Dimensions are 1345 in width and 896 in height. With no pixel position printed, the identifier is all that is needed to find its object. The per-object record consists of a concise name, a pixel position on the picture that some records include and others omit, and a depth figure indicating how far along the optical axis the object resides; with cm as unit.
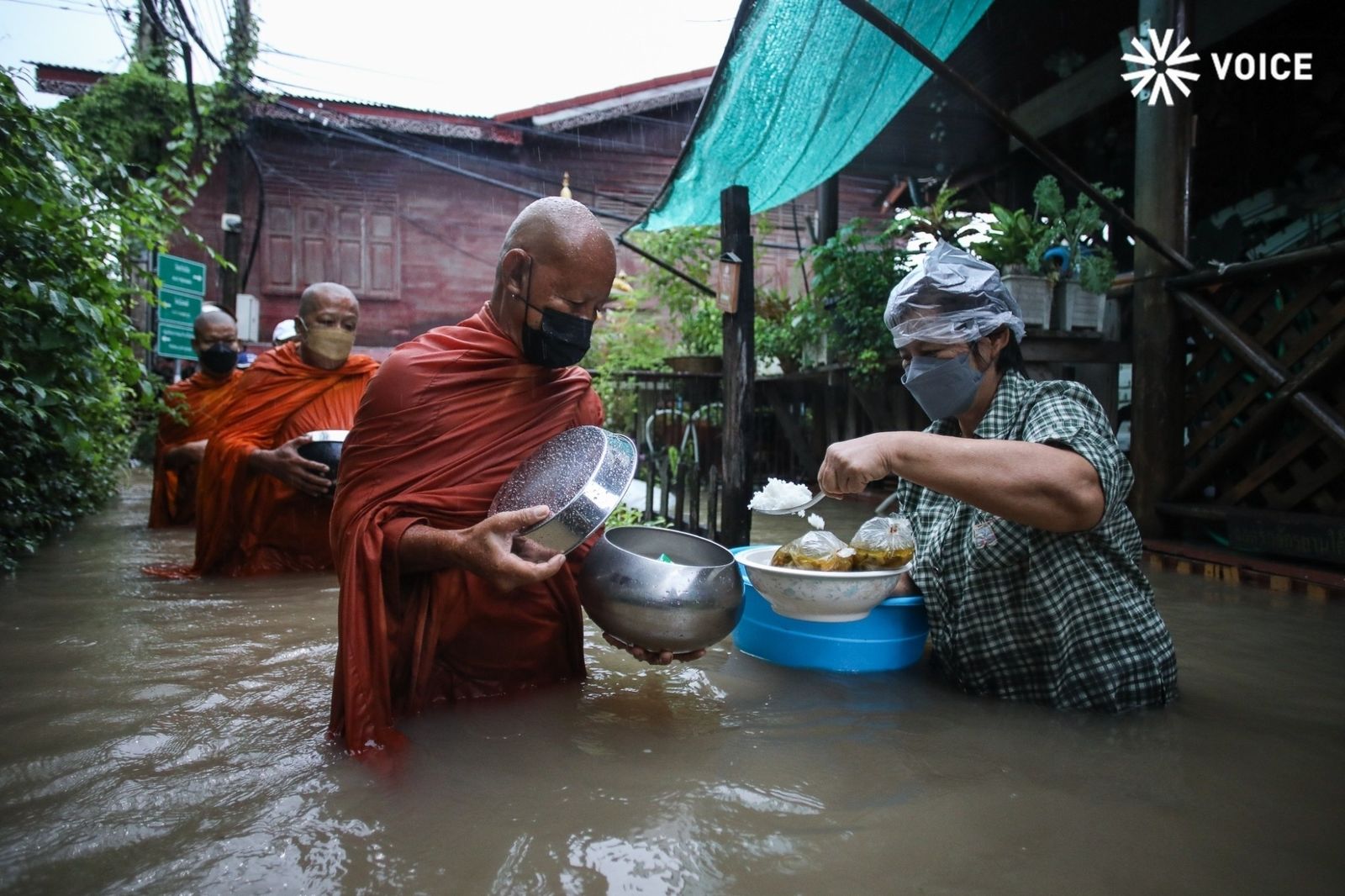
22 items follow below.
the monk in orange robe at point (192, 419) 575
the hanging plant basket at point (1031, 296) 547
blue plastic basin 288
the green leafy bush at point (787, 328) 779
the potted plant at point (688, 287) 983
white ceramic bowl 257
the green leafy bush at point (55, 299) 329
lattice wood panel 432
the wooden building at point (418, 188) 1464
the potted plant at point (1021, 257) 553
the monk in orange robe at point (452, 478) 213
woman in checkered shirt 210
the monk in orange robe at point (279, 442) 470
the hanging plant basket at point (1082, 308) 570
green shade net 421
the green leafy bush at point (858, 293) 662
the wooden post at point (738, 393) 520
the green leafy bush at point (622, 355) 925
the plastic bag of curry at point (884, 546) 269
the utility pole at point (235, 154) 1173
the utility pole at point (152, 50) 1165
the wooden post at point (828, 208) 932
